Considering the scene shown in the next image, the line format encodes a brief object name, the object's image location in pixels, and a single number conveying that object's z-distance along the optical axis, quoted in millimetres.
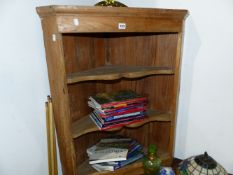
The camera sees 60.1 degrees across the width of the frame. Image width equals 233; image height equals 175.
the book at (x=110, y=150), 1140
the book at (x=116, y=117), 1063
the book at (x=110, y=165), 1124
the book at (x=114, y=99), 1078
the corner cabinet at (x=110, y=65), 856
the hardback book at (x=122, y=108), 1066
